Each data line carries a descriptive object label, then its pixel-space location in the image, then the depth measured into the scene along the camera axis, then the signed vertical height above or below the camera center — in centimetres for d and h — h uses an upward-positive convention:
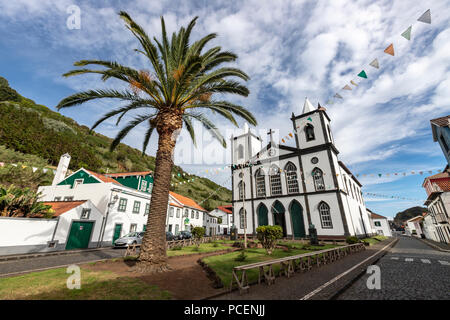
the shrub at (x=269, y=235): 1380 -31
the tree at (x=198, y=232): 1941 -17
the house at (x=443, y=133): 1391 +741
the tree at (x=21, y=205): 1320 +175
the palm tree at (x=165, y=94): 812 +644
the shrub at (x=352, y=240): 1842 -83
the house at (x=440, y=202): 2080 +344
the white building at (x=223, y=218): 5126 +323
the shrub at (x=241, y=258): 1010 -139
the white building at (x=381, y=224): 5608 +201
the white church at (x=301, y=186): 2267 +589
